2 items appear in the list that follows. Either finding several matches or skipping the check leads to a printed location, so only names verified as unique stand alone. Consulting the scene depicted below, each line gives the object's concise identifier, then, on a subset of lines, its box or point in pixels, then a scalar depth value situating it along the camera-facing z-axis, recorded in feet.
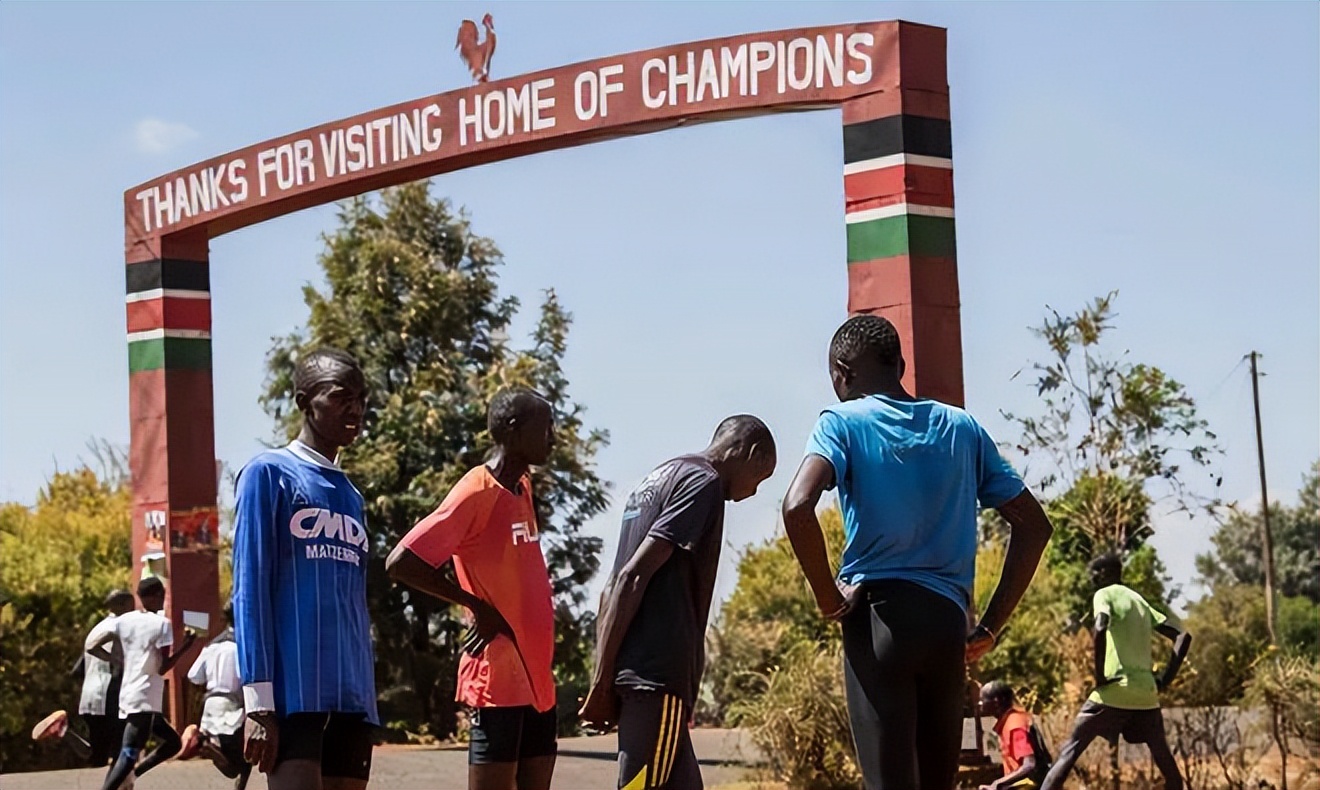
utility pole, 140.77
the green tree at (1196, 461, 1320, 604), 237.45
